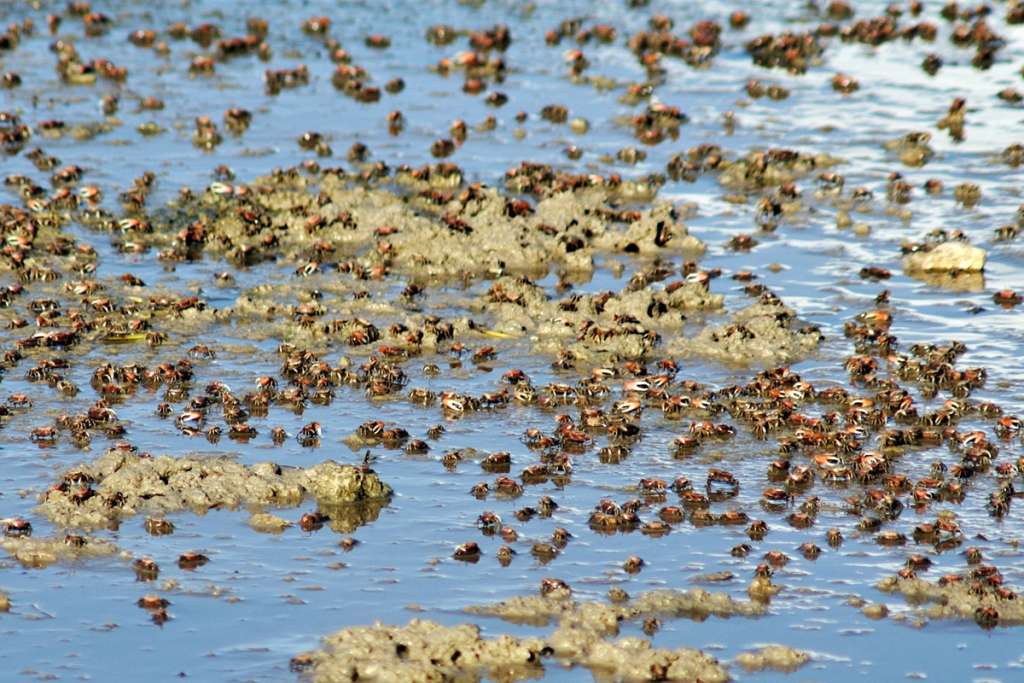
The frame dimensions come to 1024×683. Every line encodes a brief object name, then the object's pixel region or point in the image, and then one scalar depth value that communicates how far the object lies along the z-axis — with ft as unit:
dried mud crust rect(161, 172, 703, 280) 66.80
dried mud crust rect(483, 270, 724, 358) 57.72
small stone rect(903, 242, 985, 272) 65.87
